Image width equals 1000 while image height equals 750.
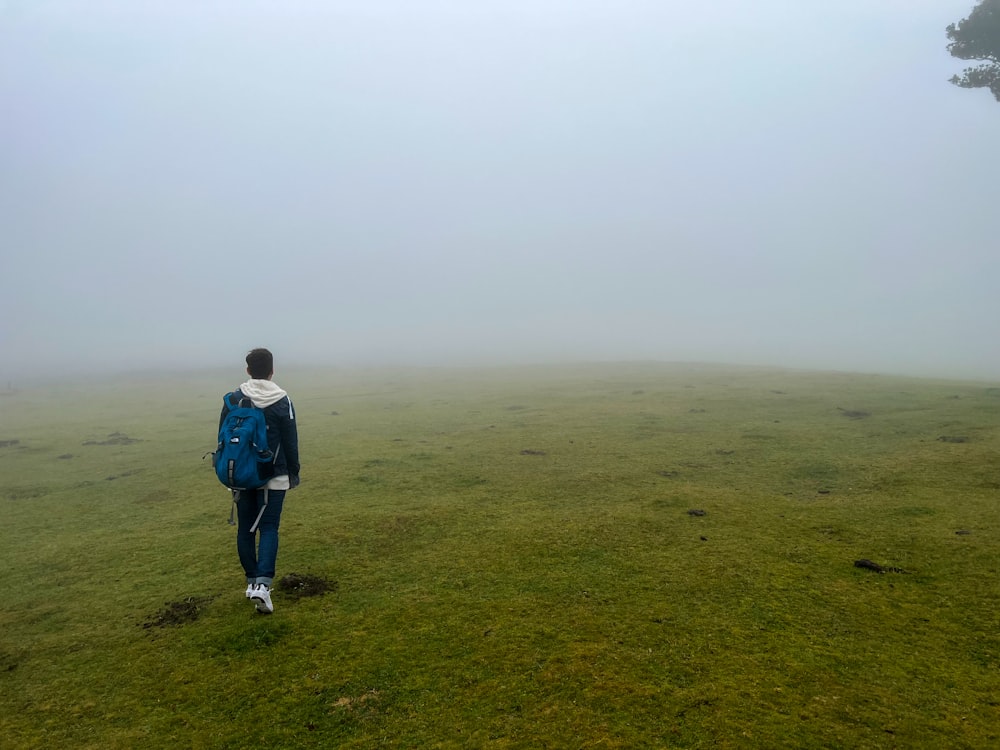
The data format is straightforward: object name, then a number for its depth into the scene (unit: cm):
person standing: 464
